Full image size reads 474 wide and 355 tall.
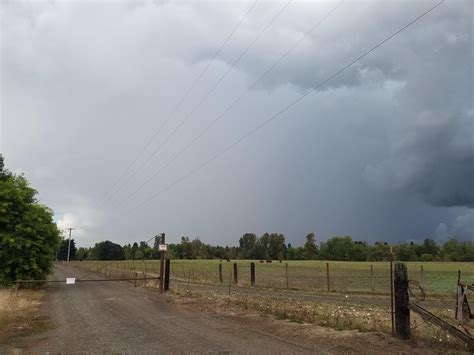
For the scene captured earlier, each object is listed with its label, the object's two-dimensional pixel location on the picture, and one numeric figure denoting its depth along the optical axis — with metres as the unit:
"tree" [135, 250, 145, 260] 172.93
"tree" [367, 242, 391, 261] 144.23
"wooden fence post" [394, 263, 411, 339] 9.74
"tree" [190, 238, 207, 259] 191.35
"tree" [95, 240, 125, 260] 190.24
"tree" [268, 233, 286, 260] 196.00
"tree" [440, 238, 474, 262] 151.50
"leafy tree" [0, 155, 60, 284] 29.05
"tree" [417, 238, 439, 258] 163.62
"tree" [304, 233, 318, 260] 184.25
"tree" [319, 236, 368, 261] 170.18
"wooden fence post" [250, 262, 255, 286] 32.09
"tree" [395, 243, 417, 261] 152.02
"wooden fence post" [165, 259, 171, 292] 26.33
